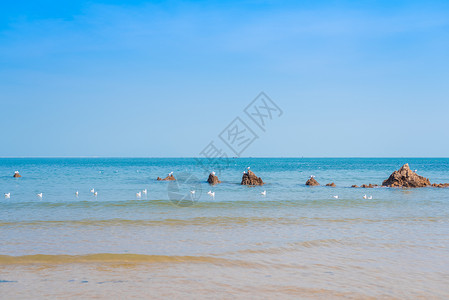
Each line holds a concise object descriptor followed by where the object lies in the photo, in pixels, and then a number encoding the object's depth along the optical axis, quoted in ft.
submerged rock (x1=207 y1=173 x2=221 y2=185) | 112.47
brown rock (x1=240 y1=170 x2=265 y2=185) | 108.17
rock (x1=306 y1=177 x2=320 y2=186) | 108.06
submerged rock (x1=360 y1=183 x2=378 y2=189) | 98.72
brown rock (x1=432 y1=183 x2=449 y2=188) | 98.32
